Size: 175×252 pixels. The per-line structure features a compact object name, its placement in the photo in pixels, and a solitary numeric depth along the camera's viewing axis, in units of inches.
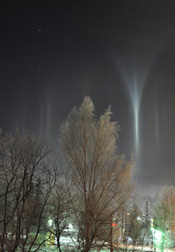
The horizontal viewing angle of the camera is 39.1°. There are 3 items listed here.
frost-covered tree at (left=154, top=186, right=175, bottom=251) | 1301.7
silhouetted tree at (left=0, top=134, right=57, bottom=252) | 444.5
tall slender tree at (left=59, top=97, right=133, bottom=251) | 393.7
